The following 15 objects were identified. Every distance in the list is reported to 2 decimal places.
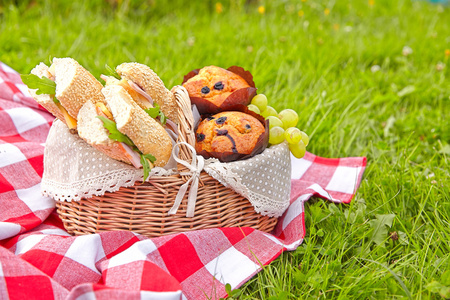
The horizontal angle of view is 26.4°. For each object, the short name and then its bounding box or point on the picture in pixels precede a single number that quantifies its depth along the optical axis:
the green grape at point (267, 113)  1.12
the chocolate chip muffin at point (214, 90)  1.09
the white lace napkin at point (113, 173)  1.02
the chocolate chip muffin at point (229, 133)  1.05
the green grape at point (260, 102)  1.11
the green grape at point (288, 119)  1.12
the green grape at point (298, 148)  1.09
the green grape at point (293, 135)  1.07
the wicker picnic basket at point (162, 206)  1.03
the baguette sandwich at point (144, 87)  1.04
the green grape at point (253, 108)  1.10
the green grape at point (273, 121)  1.10
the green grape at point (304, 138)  1.10
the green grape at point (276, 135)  1.08
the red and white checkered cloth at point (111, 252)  0.96
